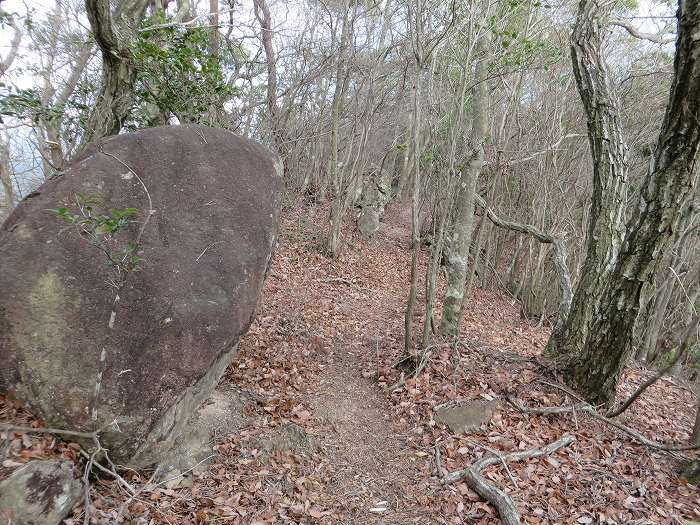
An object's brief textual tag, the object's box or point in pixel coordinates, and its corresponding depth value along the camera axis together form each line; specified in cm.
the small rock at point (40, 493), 257
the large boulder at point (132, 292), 317
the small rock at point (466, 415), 456
